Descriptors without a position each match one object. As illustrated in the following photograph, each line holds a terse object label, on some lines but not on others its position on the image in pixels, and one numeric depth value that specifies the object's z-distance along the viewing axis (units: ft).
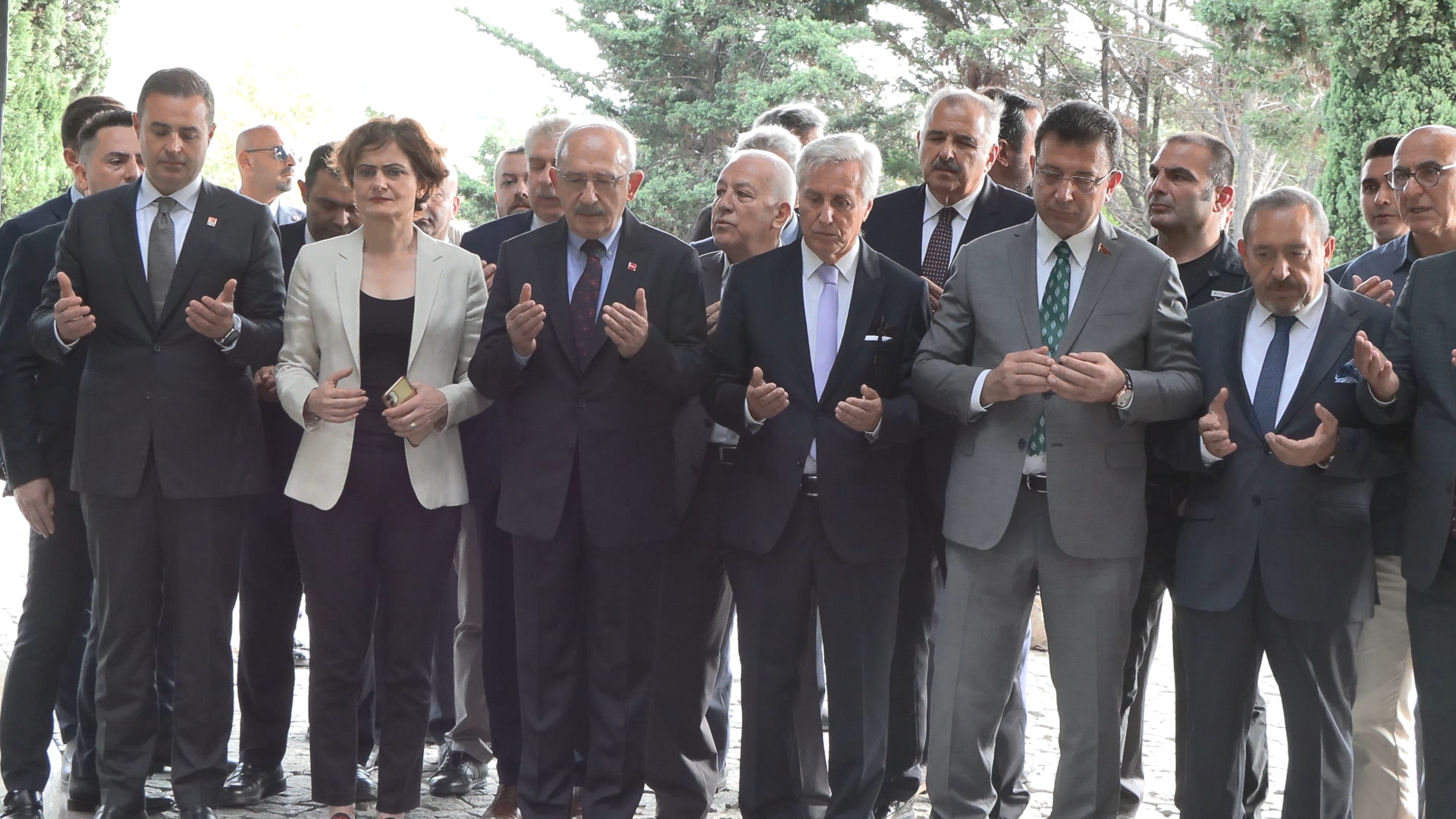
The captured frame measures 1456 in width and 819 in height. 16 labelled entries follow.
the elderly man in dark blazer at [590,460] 14.58
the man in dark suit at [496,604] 16.05
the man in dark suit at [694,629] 15.62
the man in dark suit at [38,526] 15.11
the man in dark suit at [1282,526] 12.87
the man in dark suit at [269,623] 16.62
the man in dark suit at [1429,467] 12.43
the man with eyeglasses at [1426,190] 14.53
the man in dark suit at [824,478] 14.33
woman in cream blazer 14.57
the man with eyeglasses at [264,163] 20.65
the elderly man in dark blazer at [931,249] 15.72
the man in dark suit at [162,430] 14.44
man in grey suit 13.34
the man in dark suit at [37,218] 16.52
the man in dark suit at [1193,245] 15.51
